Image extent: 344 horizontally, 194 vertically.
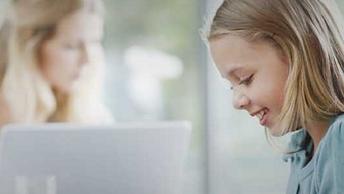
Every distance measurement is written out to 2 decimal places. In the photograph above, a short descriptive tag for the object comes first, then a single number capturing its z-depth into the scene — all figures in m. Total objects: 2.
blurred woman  2.54
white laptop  1.69
